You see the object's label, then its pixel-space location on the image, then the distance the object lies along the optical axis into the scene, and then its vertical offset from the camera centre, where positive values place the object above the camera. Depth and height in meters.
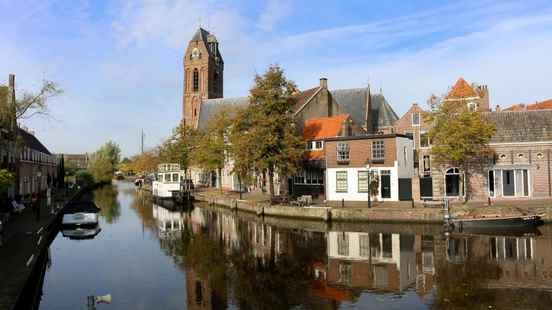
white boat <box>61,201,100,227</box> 30.55 -2.76
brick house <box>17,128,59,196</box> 44.09 +1.35
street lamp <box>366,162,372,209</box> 31.97 -0.51
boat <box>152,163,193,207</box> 50.00 -1.45
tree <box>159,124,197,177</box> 61.28 +4.20
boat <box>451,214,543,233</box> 26.77 -3.17
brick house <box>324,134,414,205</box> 35.81 +0.52
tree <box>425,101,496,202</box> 32.19 +2.55
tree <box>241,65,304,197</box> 35.47 +3.96
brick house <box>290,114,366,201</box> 41.31 +1.77
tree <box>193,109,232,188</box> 49.38 +3.30
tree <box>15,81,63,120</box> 27.97 +4.83
